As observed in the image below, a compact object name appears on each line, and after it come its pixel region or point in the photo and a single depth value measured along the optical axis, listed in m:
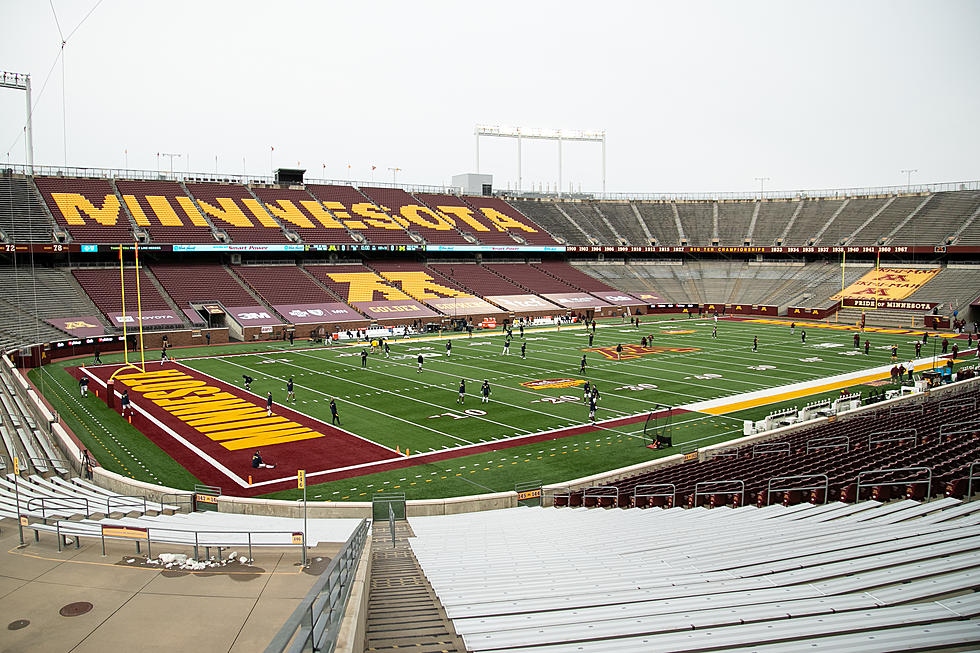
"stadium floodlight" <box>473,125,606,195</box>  92.25
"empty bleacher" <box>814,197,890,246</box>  72.94
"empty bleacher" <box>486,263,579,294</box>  68.62
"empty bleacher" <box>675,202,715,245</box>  81.81
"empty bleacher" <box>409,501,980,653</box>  4.82
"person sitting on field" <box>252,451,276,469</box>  19.89
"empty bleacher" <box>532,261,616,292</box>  71.69
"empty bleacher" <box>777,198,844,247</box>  75.44
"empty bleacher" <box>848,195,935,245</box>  70.25
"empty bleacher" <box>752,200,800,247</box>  77.94
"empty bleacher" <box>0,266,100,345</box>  40.72
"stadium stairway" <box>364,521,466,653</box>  6.00
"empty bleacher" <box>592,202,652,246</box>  82.44
